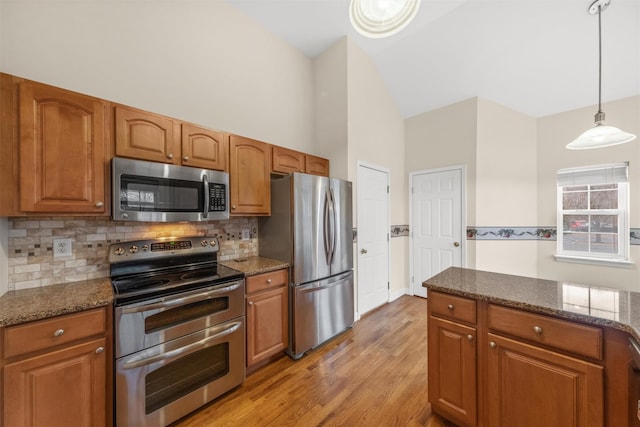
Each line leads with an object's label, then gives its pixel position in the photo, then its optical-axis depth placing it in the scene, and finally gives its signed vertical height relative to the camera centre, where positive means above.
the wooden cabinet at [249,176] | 2.16 +0.35
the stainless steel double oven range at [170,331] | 1.39 -0.77
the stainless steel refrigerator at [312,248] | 2.26 -0.36
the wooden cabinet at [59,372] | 1.12 -0.80
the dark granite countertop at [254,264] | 2.03 -0.47
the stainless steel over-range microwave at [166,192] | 1.57 +0.16
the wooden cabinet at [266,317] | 1.99 -0.91
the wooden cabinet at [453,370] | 1.38 -0.96
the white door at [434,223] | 3.57 -0.16
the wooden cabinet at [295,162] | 2.48 +0.58
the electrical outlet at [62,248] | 1.61 -0.23
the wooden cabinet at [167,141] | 1.62 +0.55
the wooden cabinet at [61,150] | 1.31 +0.38
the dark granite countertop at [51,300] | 1.14 -0.47
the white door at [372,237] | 3.19 -0.34
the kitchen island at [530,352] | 1.02 -0.70
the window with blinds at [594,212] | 3.11 +0.00
